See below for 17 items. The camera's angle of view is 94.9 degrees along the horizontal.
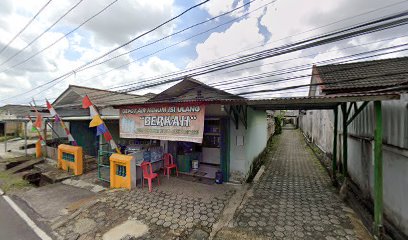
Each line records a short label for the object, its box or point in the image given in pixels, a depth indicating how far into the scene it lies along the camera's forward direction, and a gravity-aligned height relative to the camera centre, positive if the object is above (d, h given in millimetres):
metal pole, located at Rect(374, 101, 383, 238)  3848 -1108
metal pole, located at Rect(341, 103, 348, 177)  6239 -727
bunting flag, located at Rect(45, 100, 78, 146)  9164 +397
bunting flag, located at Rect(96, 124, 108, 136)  7478 -379
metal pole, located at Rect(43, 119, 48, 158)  12427 -1061
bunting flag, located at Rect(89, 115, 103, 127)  7288 -56
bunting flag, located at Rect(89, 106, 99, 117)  7406 +345
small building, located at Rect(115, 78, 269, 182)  6191 -456
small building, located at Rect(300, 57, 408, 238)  3926 -607
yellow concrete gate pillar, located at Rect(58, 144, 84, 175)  9172 -1978
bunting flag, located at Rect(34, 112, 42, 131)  10469 -99
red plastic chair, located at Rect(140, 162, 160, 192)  6797 -2035
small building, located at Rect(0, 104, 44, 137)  26281 -1071
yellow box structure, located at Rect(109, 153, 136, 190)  6840 -1971
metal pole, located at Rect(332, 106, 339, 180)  7487 -1162
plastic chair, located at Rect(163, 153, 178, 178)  8041 -1979
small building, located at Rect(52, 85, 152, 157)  11203 +421
